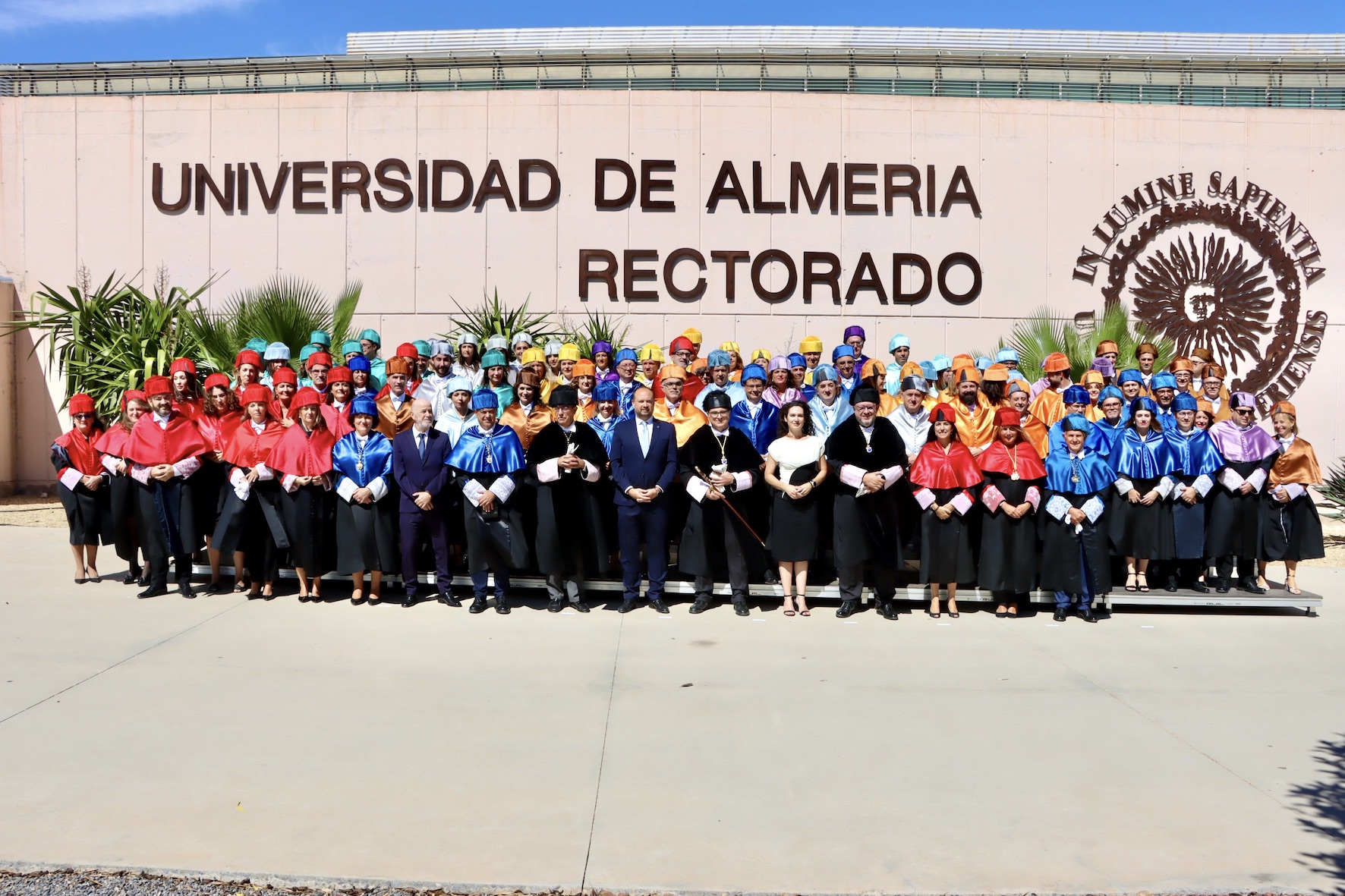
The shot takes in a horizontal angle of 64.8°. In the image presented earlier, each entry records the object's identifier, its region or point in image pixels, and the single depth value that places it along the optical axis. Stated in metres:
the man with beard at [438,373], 10.15
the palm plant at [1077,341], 13.30
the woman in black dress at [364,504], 8.62
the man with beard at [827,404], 9.11
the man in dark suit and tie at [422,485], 8.56
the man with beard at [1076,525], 8.28
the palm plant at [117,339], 13.16
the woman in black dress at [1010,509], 8.33
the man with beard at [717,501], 8.58
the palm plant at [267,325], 11.91
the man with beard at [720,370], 10.47
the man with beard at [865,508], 8.43
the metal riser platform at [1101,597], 8.60
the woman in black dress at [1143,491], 8.74
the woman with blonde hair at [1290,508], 8.94
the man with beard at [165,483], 8.86
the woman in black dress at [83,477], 9.07
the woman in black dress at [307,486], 8.64
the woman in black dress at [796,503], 8.48
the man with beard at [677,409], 8.82
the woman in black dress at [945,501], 8.40
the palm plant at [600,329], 14.66
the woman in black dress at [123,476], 8.99
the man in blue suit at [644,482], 8.62
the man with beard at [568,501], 8.56
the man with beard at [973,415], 8.70
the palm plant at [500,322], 13.65
